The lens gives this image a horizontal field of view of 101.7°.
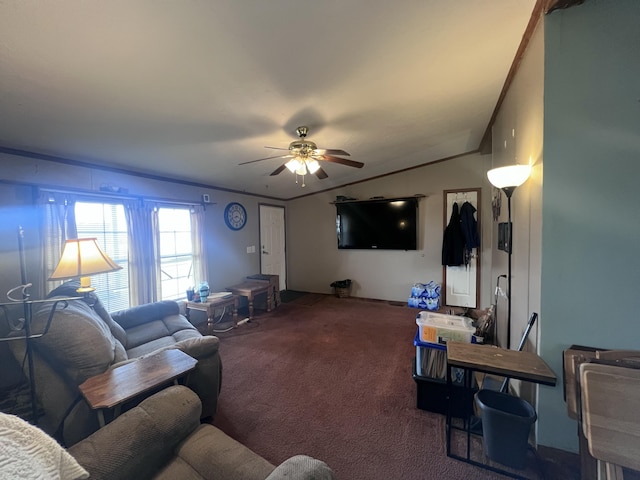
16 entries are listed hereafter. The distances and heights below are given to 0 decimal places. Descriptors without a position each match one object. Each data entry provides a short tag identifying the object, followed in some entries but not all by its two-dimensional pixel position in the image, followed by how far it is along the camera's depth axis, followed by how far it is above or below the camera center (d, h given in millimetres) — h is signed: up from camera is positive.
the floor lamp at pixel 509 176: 1708 +366
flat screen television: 4762 +158
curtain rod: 2492 +449
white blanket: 639 -577
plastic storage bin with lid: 1989 -759
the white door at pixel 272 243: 5324 -201
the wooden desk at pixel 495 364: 1381 -762
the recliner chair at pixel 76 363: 1429 -788
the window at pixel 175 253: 3562 -258
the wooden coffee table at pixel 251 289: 4062 -896
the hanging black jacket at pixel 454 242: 4352 -189
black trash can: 1435 -1145
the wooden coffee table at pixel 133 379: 1314 -814
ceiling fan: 2461 +741
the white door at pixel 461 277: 4430 -802
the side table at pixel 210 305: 3348 -942
